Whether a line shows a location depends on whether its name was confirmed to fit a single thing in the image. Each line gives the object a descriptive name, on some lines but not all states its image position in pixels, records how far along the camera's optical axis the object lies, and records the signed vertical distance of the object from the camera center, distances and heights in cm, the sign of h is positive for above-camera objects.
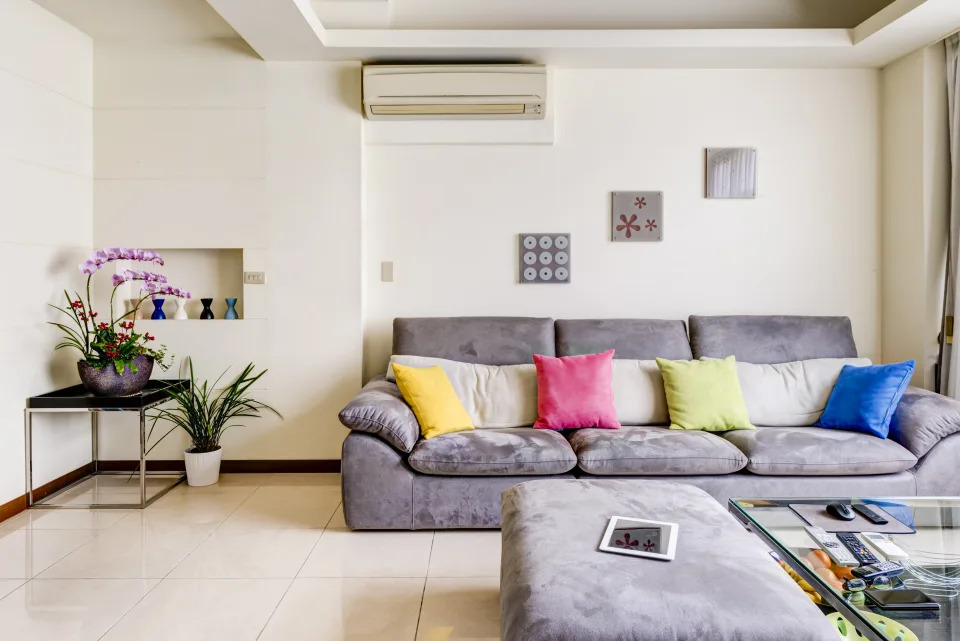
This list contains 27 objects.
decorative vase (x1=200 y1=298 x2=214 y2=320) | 383 +5
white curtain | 334 +61
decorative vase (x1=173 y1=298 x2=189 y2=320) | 383 +4
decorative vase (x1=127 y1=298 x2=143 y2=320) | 387 +8
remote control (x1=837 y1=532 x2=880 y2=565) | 178 -68
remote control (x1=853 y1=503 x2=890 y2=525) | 206 -66
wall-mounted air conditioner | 360 +134
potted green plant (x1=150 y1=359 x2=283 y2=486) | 358 -57
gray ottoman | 139 -65
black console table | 320 -46
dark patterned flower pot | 326 -33
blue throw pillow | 298 -39
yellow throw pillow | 301 -41
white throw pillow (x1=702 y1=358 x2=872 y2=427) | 327 -38
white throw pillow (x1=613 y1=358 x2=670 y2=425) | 331 -42
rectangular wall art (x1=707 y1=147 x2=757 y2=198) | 385 +90
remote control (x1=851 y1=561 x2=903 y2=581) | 169 -69
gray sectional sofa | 283 -66
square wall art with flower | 386 +63
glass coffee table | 151 -70
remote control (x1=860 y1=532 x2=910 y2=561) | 184 -69
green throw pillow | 312 -40
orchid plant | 330 -6
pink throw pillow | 316 -38
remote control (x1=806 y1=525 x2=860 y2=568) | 175 -67
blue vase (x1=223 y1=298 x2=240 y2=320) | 383 +4
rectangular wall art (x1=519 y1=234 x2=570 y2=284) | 386 +38
